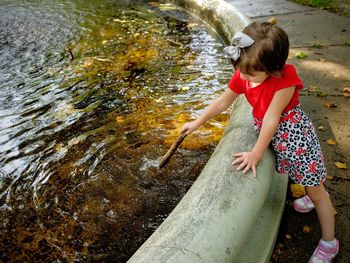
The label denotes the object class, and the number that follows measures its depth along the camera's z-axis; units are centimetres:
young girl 178
